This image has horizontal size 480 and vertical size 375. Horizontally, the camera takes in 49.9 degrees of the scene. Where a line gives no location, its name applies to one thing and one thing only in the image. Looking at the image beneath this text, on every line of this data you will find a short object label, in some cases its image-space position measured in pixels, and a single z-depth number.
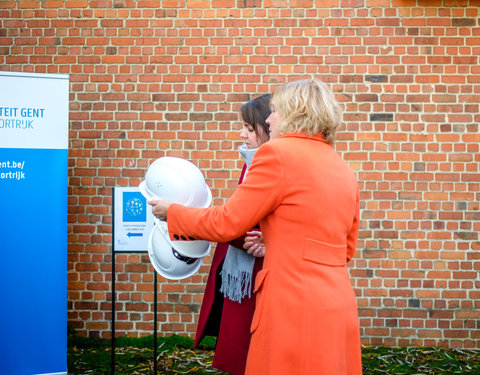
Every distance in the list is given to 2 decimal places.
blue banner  3.72
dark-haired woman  2.43
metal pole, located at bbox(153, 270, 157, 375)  3.74
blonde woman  1.81
